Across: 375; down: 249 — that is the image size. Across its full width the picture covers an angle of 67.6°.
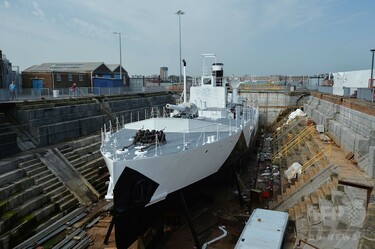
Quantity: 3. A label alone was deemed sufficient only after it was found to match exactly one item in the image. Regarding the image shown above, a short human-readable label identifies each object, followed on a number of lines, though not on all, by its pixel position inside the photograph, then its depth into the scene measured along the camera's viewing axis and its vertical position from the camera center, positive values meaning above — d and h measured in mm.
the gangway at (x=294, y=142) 18312 -3376
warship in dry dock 8062 -2075
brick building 28656 +1955
